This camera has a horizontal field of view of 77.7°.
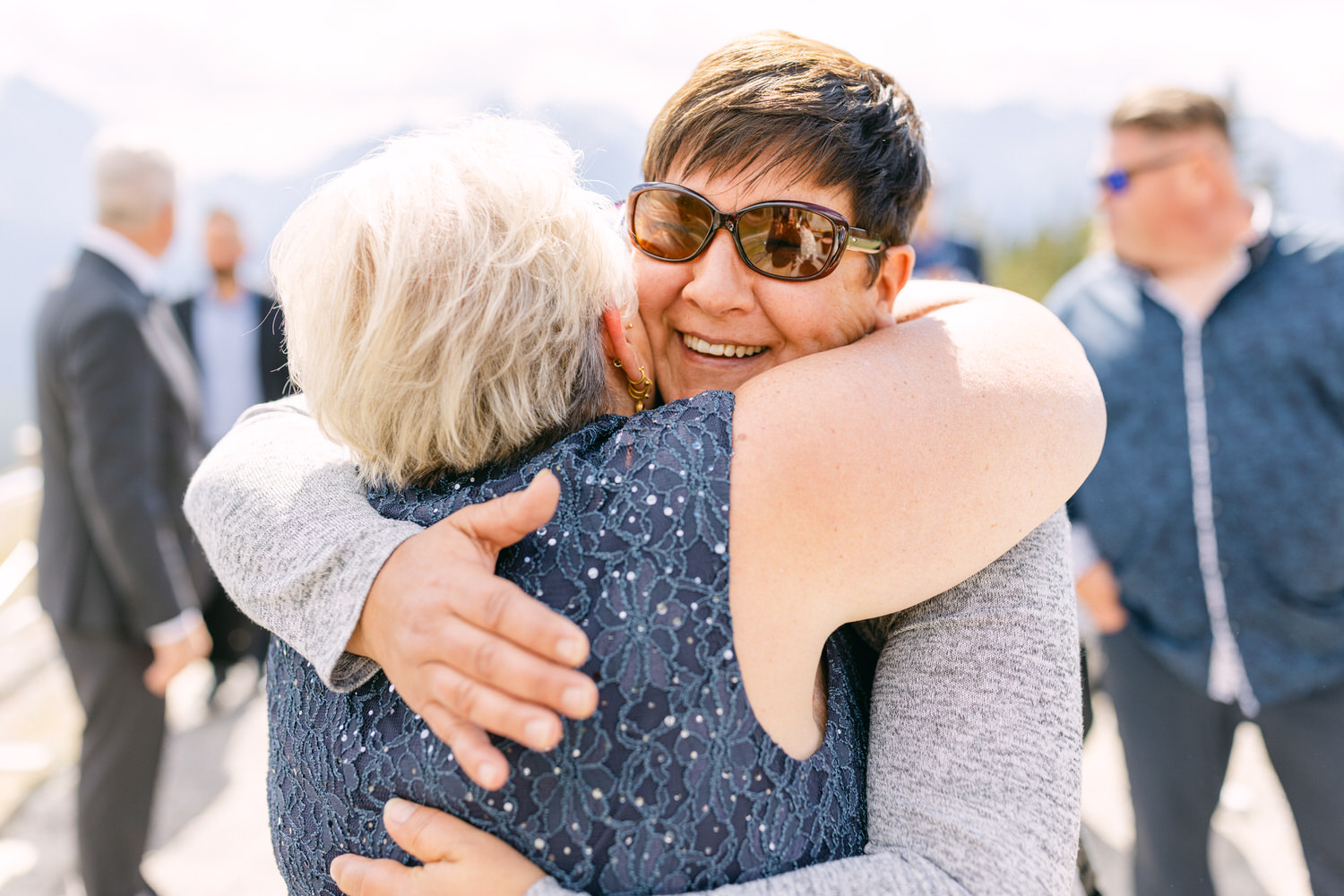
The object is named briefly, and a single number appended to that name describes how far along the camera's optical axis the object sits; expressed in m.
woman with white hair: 1.01
